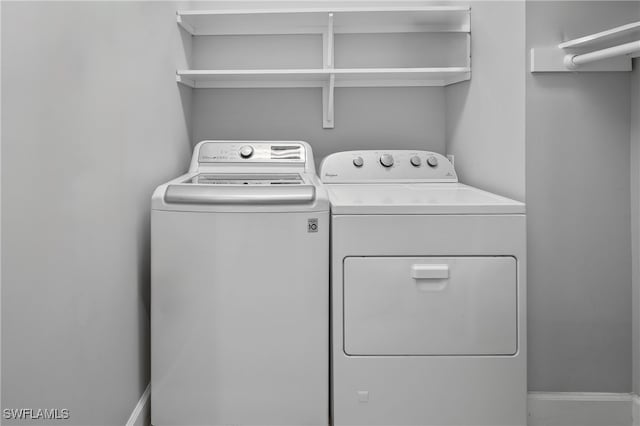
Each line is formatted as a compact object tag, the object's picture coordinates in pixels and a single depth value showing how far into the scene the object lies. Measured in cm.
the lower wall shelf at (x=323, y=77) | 216
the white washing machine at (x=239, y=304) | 157
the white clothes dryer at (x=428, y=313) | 157
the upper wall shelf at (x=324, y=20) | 215
